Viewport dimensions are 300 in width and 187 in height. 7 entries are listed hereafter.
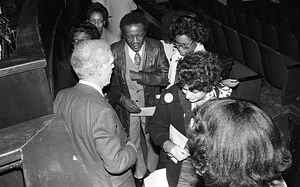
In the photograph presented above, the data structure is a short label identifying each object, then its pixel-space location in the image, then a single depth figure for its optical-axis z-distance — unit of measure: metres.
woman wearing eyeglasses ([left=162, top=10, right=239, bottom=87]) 2.42
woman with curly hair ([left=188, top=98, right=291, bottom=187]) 1.05
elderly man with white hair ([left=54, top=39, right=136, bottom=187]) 1.57
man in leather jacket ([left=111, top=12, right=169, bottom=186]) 2.58
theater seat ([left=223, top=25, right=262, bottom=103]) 3.62
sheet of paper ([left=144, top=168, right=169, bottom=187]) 2.03
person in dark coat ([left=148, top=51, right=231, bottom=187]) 1.83
